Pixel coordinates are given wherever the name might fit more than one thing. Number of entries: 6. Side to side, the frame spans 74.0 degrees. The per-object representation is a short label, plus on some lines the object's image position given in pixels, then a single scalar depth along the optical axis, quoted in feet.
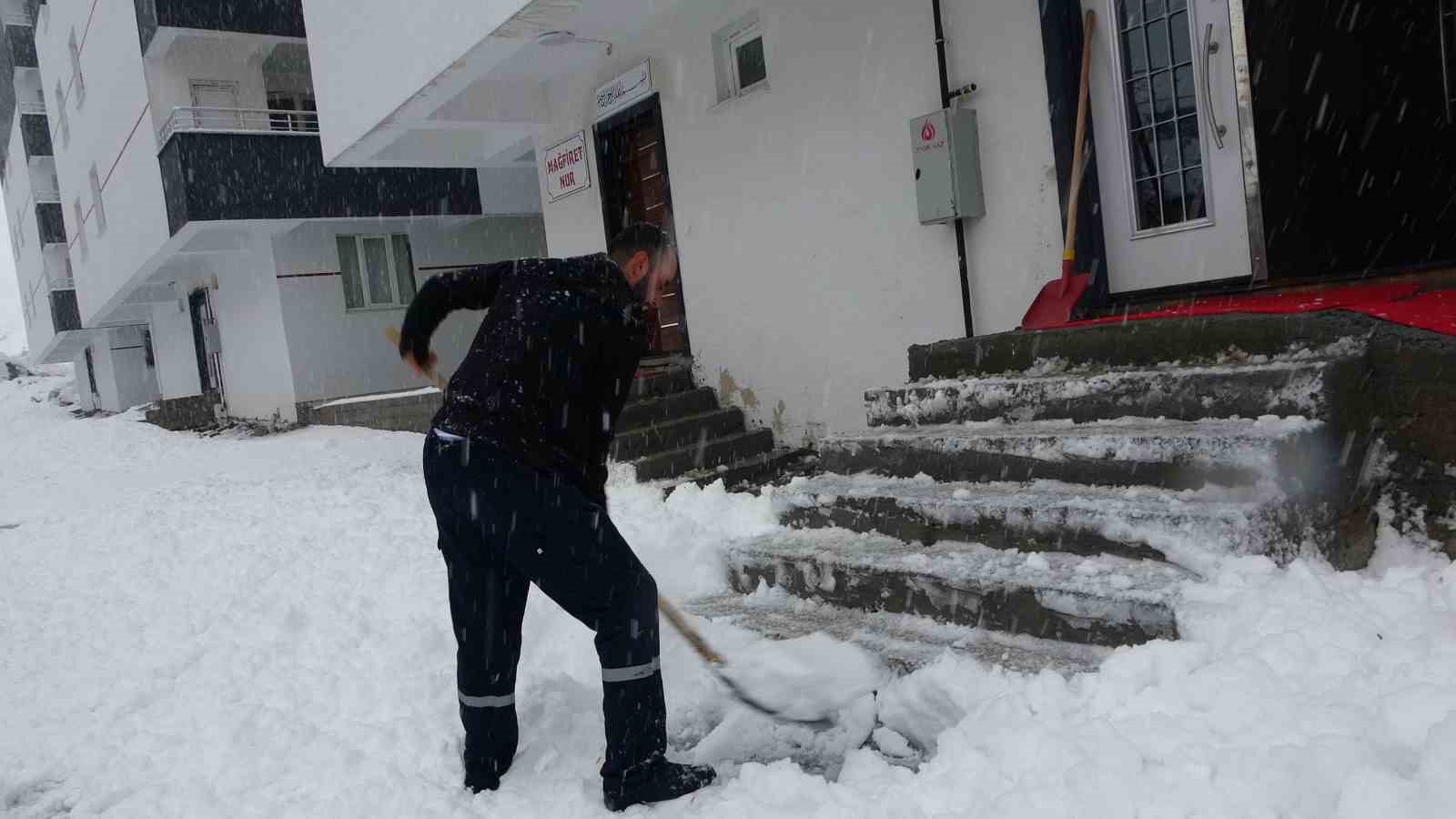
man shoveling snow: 8.80
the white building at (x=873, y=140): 15.79
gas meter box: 18.01
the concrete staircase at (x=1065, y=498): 10.11
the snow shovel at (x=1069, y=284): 15.83
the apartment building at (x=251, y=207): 42.11
